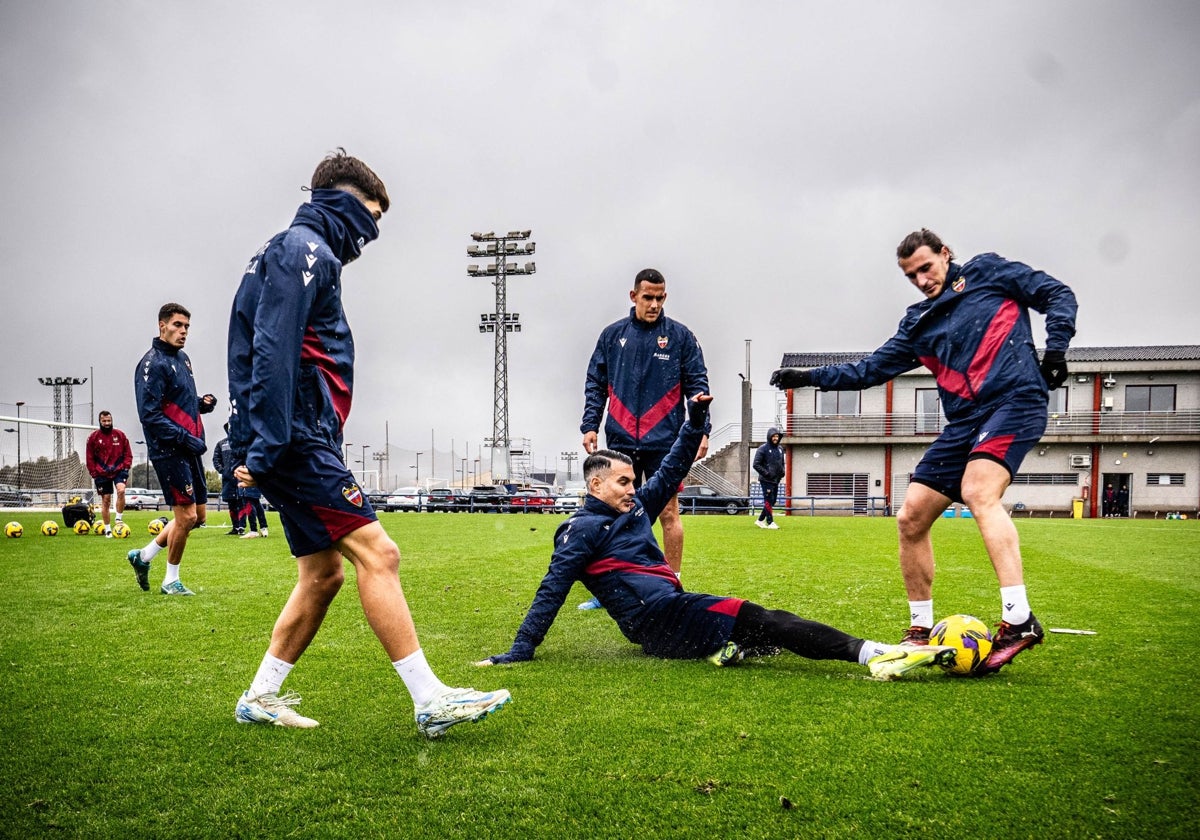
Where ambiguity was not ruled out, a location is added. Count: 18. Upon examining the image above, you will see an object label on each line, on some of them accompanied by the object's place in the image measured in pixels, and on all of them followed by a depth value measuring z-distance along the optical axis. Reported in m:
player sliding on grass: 3.73
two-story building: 39.34
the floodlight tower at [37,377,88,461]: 42.50
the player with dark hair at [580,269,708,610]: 6.30
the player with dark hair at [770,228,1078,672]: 3.98
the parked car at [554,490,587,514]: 30.80
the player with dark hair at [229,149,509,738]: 2.91
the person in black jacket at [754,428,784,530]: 18.67
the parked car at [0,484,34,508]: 32.97
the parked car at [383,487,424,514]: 33.81
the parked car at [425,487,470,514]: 31.92
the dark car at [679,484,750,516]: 31.91
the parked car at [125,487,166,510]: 37.28
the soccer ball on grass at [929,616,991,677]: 3.70
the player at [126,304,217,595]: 6.89
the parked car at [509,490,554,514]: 30.98
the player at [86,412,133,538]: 14.79
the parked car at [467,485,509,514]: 30.62
